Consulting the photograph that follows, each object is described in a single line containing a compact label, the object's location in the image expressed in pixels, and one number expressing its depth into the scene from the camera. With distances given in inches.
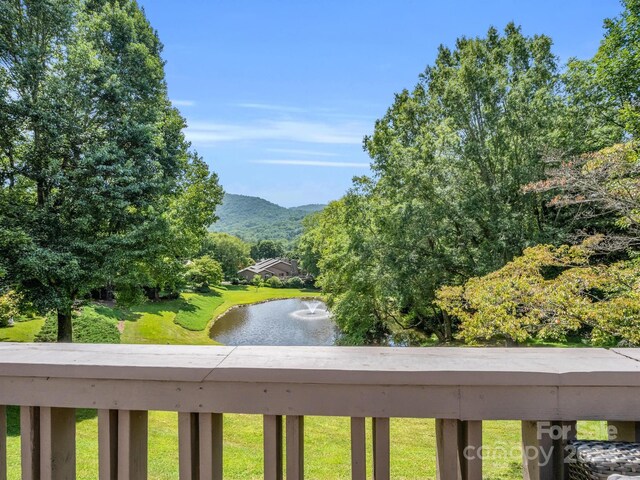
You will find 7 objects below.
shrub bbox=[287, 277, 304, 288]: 1695.4
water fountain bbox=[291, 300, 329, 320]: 956.3
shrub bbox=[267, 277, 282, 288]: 1672.0
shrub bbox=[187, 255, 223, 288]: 1106.1
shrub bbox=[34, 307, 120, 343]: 432.1
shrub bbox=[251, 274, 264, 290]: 1660.8
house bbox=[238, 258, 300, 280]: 1850.4
